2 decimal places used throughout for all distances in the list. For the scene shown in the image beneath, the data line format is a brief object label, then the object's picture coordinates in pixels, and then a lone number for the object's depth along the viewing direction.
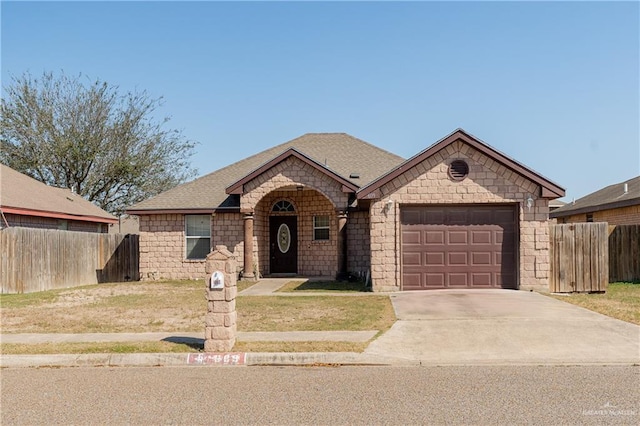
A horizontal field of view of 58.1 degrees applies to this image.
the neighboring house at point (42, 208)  21.86
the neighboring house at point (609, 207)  24.96
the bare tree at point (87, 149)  37.97
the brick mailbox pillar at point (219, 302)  9.12
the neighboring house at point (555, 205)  30.90
